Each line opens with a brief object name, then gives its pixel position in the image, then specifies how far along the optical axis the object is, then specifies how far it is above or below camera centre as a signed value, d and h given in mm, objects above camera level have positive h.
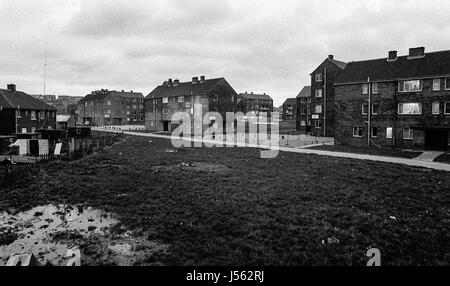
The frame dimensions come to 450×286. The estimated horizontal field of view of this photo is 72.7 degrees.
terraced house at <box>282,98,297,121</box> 120625 +8300
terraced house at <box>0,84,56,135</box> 45222 +3164
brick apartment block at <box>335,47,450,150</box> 32250 +3606
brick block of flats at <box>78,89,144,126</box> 100875 +8347
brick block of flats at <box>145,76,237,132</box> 62847 +7078
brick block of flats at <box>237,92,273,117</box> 143950 +14598
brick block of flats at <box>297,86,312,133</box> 66000 +5000
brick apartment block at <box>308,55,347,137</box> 50656 +6195
